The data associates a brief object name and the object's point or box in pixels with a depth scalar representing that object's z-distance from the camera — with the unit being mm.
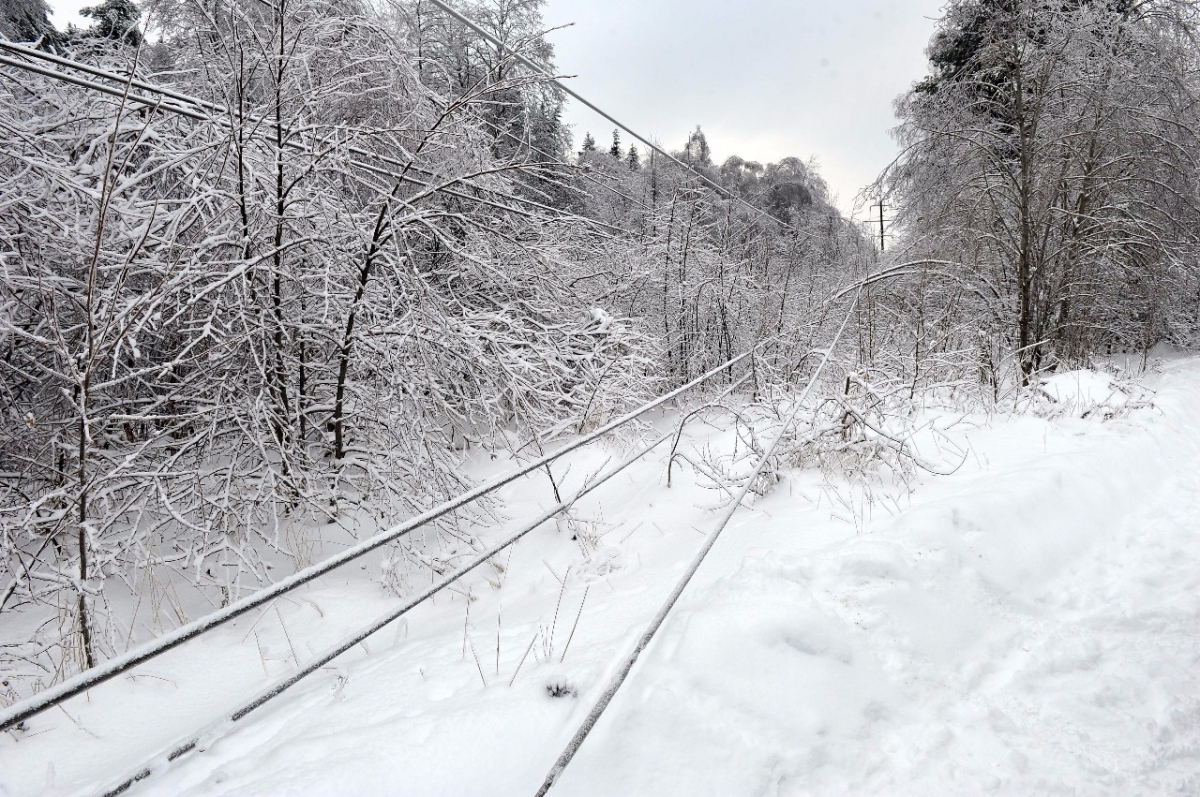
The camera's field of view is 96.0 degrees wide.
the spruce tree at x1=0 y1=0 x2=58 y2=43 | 12391
